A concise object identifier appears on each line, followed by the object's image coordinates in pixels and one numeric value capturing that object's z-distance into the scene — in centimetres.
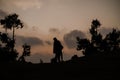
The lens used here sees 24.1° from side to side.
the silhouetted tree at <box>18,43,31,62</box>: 7018
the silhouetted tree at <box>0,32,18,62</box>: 6431
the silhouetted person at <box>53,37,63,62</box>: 2769
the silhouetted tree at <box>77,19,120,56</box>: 7288
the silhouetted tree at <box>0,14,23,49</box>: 6606
